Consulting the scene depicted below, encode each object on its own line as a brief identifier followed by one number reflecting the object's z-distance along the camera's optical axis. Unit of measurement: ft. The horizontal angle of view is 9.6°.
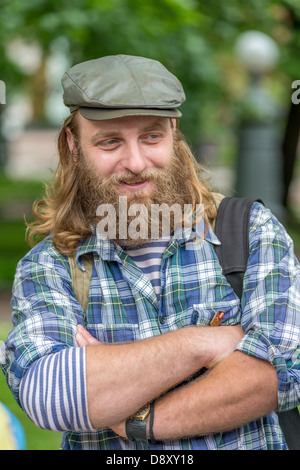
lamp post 25.32
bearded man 8.24
